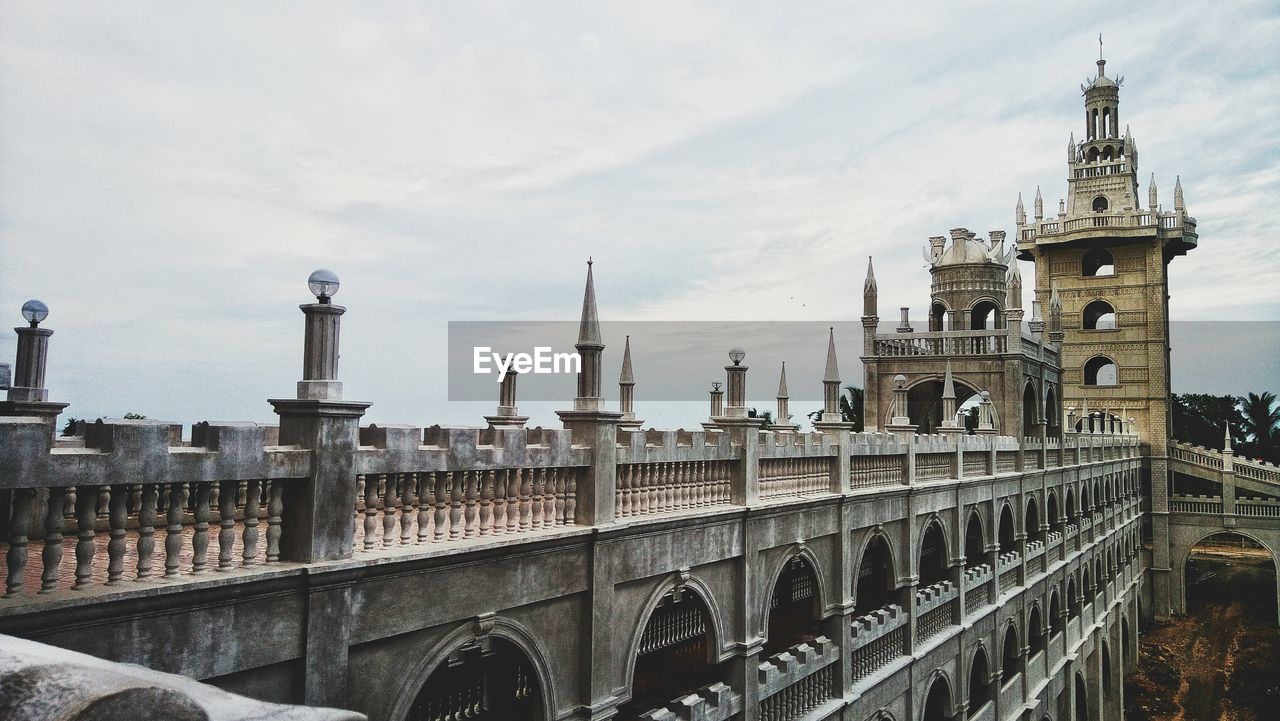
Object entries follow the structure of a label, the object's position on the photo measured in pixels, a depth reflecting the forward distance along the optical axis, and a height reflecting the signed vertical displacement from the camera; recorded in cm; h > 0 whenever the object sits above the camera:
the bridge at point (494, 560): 592 -148
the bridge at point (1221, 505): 4700 -454
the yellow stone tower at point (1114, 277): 5030 +950
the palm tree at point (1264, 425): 6700 +31
